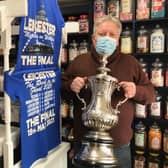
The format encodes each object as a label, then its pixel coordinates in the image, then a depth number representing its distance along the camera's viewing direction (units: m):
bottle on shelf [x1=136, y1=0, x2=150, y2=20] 1.78
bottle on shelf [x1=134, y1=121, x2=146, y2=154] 1.84
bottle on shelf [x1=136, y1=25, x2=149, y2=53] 1.81
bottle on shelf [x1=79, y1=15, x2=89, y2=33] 1.98
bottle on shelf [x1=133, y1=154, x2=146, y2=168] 1.88
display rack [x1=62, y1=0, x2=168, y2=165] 1.81
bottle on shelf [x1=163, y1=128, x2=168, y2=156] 1.78
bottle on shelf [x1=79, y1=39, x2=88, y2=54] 1.97
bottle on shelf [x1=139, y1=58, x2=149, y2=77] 1.86
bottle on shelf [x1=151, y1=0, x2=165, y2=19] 1.74
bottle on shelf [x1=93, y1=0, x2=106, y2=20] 1.88
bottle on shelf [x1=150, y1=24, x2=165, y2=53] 1.76
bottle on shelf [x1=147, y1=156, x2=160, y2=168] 1.85
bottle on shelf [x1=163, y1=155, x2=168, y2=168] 1.81
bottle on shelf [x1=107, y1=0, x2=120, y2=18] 1.85
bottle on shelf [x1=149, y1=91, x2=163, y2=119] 1.82
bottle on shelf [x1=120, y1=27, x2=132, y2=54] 1.83
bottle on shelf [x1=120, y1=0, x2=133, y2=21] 1.81
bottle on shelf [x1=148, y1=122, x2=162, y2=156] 1.80
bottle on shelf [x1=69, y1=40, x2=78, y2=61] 2.01
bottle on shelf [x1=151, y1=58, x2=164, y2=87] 1.78
